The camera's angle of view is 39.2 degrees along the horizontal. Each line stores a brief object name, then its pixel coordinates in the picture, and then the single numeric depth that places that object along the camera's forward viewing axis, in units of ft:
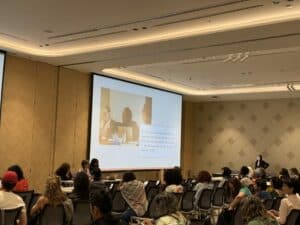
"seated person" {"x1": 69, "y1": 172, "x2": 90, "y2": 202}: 19.20
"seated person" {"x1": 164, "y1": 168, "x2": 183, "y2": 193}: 24.04
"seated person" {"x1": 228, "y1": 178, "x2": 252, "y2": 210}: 20.62
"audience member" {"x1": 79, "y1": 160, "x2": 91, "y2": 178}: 33.01
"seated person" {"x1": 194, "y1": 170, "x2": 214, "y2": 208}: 27.91
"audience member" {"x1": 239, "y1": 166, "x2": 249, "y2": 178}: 36.37
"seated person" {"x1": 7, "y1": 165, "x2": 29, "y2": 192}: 21.80
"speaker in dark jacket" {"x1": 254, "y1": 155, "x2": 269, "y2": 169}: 48.44
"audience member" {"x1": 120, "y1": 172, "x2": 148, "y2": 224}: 19.81
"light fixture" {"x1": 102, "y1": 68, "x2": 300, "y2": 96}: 40.06
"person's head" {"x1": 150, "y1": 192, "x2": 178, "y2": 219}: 11.13
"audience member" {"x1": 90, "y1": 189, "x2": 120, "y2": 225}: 10.25
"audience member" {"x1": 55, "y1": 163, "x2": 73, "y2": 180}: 28.68
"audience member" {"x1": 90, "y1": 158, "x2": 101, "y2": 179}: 32.27
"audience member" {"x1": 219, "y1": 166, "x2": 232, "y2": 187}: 35.09
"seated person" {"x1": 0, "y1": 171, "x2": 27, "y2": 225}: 15.58
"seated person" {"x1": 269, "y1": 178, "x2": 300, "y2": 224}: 17.43
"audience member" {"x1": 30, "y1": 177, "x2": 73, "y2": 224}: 16.25
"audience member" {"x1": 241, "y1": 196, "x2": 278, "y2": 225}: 11.24
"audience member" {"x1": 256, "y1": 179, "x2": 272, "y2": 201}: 24.10
